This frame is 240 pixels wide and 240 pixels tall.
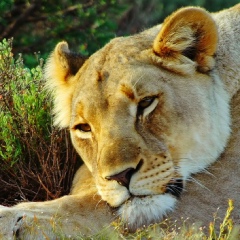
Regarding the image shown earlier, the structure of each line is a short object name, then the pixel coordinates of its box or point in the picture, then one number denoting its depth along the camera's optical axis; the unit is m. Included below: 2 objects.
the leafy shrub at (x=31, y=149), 10.26
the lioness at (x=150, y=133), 7.91
